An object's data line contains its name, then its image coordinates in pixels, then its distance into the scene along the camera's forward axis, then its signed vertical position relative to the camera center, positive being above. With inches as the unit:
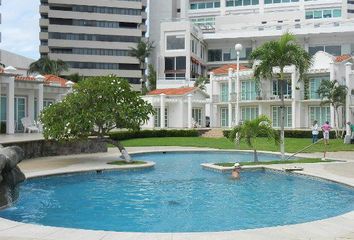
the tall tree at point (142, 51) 3447.3 +570.2
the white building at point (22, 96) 1221.1 +93.1
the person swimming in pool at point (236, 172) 727.1 -73.2
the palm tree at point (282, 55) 960.3 +147.8
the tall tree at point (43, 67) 2764.3 +364.6
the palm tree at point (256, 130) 868.6 -8.1
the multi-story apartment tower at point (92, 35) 3572.8 +720.8
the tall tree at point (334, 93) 1576.0 +114.1
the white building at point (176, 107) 1977.1 +81.7
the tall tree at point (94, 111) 860.6 +29.6
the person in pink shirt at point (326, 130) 1162.8 -11.6
